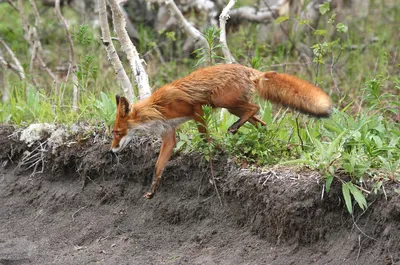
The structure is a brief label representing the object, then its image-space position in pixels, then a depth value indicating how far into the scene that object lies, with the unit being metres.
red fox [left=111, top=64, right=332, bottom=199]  10.67
